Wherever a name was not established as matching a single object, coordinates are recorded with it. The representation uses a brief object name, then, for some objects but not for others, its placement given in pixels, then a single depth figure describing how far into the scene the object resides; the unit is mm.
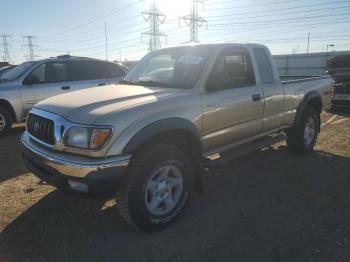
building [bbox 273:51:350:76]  26588
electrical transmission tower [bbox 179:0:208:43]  43031
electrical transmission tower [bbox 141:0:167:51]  44844
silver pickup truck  3172
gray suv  8016
